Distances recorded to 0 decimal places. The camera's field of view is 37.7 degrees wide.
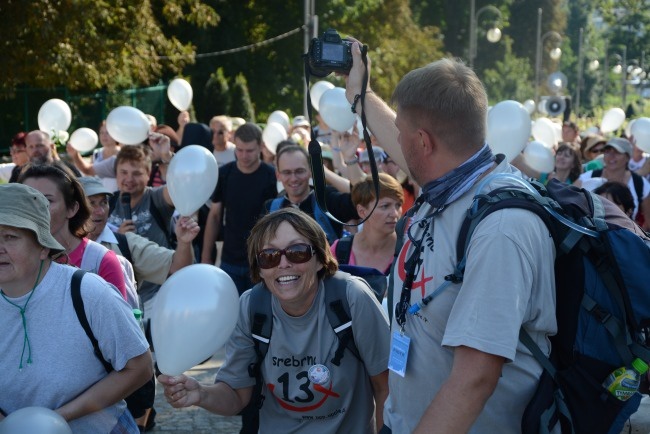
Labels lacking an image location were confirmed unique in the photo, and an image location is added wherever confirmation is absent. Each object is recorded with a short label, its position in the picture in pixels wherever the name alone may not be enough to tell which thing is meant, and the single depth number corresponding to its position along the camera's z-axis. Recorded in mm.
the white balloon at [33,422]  2936
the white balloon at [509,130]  6980
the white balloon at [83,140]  10586
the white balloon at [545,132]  13016
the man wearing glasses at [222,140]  11047
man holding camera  2320
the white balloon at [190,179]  5855
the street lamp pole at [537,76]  44738
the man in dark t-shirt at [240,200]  7488
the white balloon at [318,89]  12972
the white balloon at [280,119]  14336
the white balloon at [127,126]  9453
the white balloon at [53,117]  11125
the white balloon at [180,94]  15234
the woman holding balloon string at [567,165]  9938
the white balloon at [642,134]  10258
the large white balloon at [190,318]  3166
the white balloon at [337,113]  7760
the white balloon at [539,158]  10352
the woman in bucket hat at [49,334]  3184
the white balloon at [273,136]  11422
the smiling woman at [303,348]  3555
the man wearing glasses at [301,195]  6461
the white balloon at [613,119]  18594
